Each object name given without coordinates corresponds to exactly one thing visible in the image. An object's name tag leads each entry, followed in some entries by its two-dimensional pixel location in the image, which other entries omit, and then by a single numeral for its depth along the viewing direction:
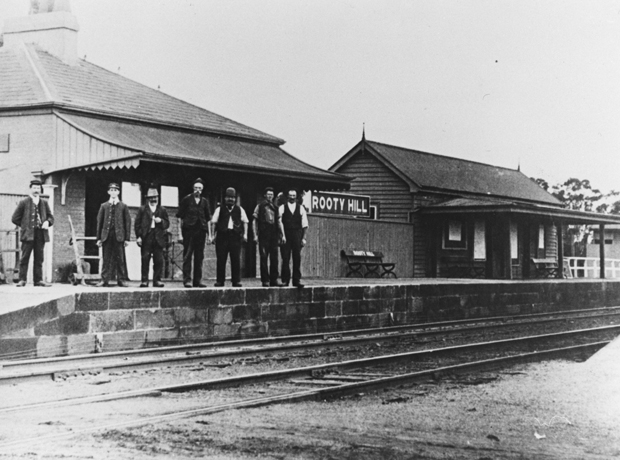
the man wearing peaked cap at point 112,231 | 15.23
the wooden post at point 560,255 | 33.62
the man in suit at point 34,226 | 14.48
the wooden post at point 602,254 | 33.10
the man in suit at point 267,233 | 16.64
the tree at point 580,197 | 60.44
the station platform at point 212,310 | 12.45
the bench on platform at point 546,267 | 33.53
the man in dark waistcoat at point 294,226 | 16.92
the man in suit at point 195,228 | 15.54
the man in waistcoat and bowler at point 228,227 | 15.99
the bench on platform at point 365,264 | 26.42
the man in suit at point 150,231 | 15.30
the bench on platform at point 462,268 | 31.22
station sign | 26.66
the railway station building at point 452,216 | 30.36
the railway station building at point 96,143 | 18.14
